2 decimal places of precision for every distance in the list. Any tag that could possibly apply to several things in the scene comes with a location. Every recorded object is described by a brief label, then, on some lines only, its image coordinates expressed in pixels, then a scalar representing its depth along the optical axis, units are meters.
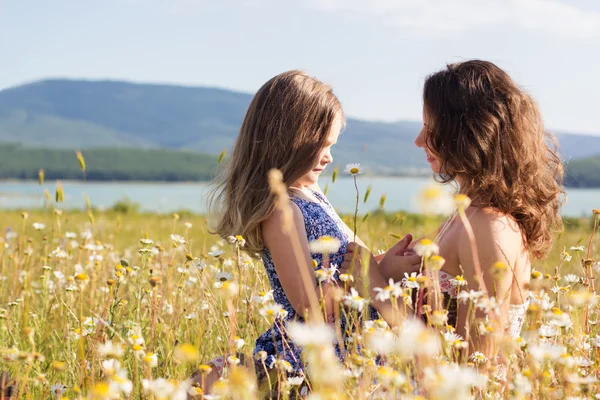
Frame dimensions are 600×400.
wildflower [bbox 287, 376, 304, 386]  2.19
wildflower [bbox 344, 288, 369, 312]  1.98
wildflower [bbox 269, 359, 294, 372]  2.03
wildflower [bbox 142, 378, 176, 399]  1.48
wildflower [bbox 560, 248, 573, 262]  2.83
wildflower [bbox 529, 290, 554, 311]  2.00
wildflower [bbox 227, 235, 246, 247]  2.37
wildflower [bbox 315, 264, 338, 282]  2.19
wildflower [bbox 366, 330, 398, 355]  1.61
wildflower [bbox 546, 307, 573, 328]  1.90
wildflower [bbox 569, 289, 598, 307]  1.73
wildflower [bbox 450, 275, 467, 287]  2.23
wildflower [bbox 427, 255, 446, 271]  1.78
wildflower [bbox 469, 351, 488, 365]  2.25
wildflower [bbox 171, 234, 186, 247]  3.08
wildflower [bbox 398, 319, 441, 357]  1.35
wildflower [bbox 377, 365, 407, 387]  1.55
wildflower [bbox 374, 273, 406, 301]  1.90
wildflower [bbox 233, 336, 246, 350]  2.23
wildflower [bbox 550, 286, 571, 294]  2.69
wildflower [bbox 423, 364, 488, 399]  1.13
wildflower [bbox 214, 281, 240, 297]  1.71
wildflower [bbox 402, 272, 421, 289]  2.20
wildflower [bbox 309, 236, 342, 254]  1.89
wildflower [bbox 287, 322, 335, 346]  1.27
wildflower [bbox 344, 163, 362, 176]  2.63
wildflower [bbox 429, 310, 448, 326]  1.79
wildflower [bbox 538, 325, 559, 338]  2.03
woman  2.65
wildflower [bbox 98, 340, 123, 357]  1.65
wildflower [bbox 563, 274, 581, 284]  2.53
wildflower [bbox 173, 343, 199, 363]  1.40
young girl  2.83
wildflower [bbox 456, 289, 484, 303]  1.87
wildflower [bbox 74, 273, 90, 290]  2.22
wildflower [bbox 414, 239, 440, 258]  1.80
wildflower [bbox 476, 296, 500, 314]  1.84
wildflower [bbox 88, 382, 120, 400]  1.39
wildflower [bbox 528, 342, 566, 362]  1.62
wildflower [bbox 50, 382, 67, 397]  2.11
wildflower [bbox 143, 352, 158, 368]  1.82
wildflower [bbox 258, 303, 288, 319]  2.04
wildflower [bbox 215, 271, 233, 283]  2.66
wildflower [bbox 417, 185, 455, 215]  1.37
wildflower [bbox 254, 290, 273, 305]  2.29
